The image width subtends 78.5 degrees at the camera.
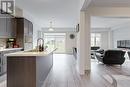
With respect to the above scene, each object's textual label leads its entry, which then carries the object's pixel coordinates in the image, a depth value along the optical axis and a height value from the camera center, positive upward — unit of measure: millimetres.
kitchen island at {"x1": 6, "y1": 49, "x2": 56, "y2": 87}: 1734 -605
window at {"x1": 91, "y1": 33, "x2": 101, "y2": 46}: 8478 +488
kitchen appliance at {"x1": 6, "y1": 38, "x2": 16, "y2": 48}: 3629 +64
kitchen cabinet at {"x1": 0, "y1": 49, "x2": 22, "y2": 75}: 2656 -672
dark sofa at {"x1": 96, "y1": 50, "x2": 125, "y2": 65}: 3918 -667
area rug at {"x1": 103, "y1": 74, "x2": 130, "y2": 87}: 1386 -712
